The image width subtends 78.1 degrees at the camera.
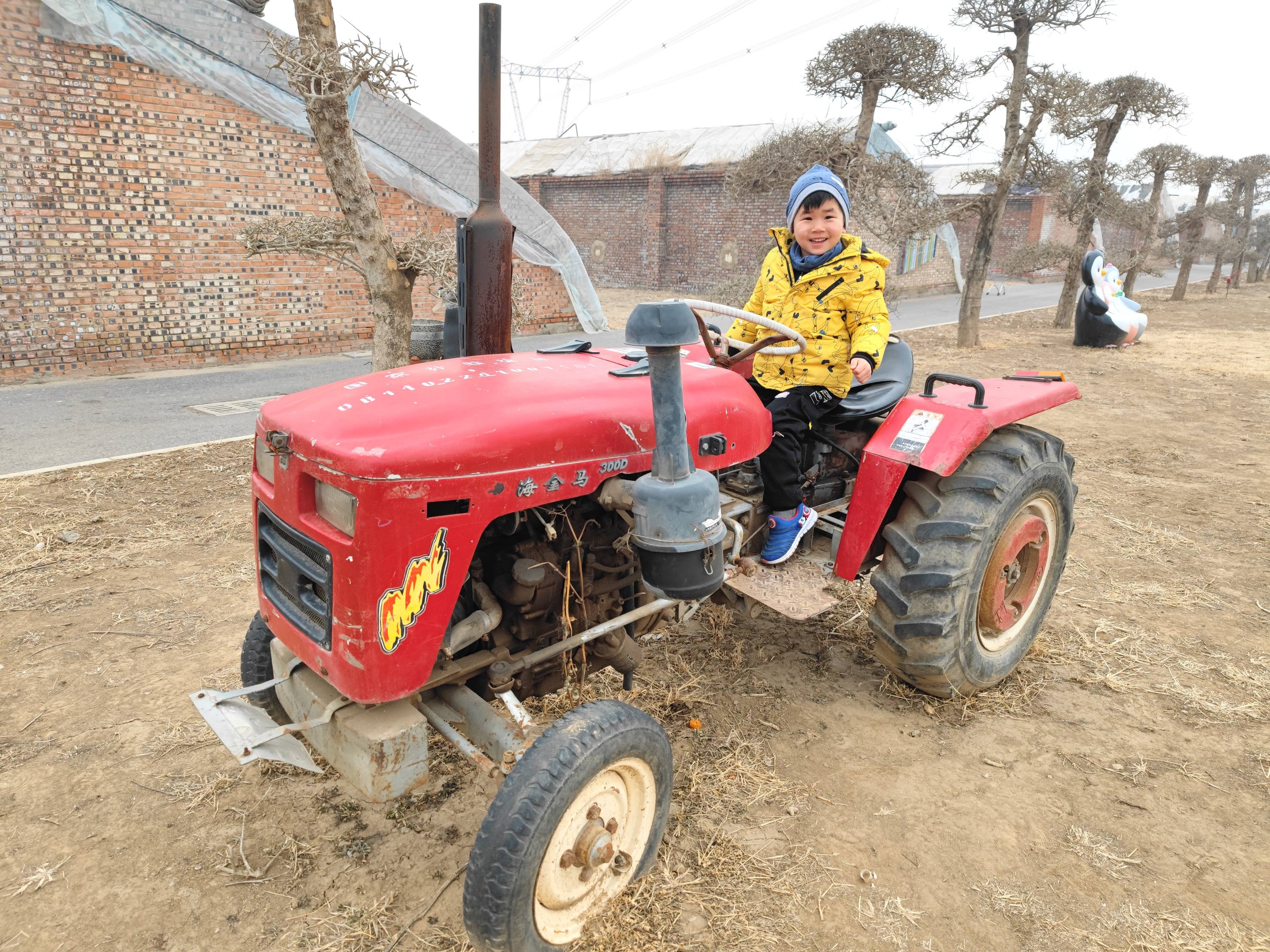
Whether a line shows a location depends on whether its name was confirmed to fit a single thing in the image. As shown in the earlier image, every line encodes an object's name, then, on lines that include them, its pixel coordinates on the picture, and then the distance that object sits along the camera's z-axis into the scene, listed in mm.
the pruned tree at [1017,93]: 10758
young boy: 2729
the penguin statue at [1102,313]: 12164
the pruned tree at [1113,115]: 13703
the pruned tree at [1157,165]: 17734
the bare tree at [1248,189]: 21688
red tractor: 1695
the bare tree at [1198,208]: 19562
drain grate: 7105
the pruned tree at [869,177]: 11000
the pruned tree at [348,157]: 4297
